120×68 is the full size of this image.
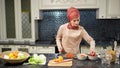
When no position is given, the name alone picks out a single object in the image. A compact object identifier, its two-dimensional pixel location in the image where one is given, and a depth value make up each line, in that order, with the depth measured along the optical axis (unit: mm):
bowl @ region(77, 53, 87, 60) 2361
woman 2776
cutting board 2186
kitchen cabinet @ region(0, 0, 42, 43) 4105
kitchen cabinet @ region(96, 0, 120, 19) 3938
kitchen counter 2119
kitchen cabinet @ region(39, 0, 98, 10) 3975
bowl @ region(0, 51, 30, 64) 2224
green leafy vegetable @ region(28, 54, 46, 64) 2285
